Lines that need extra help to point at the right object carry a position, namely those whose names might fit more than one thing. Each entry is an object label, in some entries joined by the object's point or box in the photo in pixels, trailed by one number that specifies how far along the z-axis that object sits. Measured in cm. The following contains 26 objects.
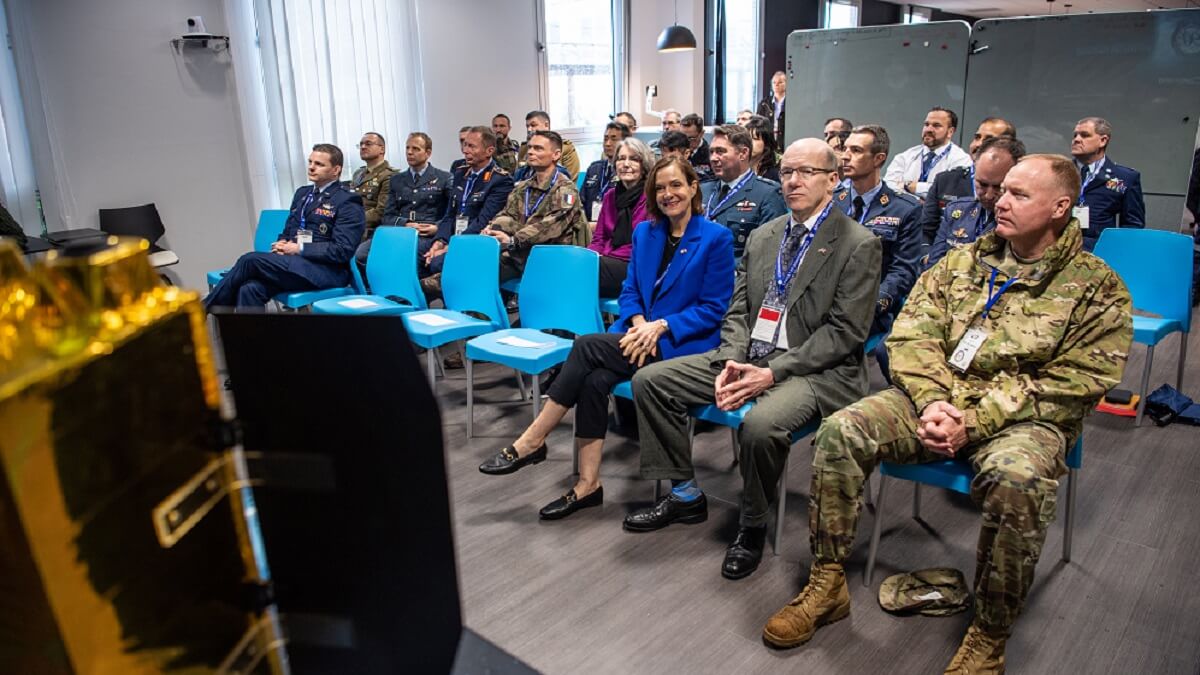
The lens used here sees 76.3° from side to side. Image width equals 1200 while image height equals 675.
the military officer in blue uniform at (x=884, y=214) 329
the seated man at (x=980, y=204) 312
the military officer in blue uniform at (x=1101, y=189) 414
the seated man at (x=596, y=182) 564
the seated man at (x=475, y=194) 514
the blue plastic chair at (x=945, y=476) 208
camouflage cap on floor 218
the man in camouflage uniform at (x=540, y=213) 448
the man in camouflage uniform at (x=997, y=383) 204
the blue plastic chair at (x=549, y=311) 319
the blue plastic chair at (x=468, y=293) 361
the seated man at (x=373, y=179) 578
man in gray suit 242
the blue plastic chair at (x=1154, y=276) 328
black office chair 543
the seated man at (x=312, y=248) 440
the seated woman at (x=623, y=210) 406
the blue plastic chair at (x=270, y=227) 520
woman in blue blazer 279
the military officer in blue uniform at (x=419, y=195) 550
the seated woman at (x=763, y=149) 522
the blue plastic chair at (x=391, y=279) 407
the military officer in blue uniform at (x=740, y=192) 382
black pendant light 811
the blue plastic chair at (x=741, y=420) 246
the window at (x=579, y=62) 847
